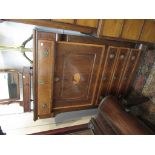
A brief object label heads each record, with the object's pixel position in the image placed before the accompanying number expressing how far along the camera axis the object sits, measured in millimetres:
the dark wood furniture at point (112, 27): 831
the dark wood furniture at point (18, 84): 986
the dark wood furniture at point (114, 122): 912
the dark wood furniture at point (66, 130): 1074
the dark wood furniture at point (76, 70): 929
